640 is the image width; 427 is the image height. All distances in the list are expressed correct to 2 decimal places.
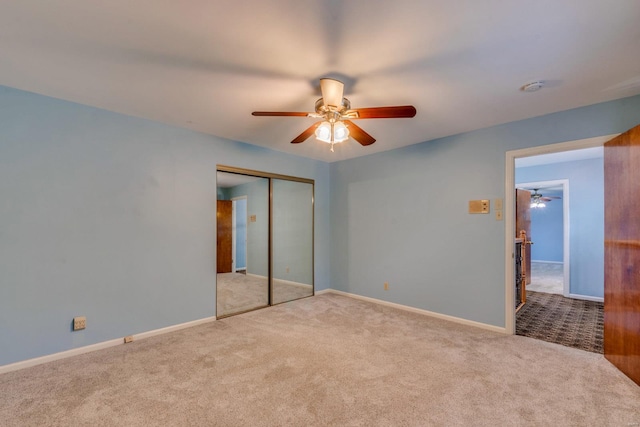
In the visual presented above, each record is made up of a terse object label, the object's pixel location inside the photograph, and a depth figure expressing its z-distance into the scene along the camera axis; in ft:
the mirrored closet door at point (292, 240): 15.11
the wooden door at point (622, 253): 7.23
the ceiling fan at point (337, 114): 6.89
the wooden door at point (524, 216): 17.02
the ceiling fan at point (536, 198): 24.82
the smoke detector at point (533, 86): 7.73
